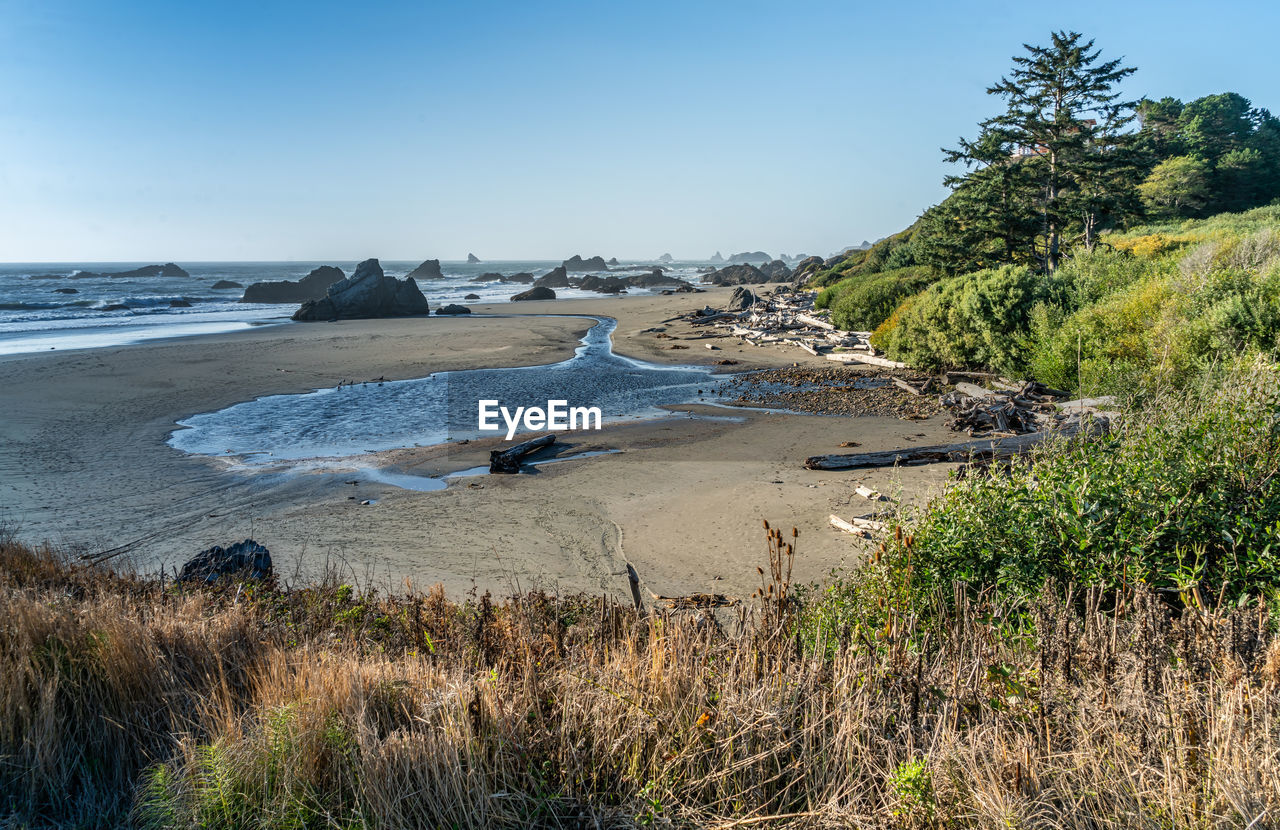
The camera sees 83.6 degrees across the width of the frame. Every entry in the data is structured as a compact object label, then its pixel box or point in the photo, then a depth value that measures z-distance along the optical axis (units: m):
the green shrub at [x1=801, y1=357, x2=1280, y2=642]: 4.84
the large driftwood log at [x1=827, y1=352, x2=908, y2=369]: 22.40
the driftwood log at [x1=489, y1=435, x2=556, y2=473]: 12.70
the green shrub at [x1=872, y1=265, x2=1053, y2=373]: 18.59
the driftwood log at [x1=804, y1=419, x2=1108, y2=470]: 11.60
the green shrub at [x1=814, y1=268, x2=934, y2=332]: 28.34
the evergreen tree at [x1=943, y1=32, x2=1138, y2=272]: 27.44
